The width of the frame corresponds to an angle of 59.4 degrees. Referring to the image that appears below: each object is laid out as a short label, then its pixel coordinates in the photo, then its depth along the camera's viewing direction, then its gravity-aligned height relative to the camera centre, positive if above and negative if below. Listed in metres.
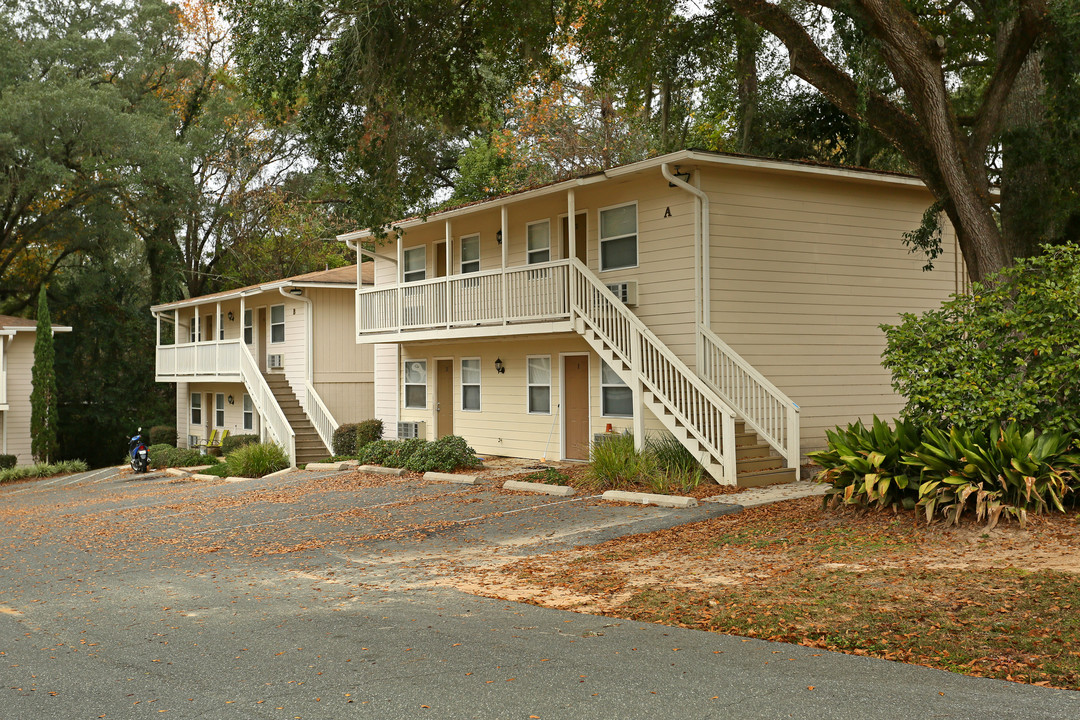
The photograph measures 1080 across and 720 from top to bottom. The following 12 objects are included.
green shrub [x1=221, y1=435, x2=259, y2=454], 27.98 -1.40
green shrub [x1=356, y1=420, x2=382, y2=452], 23.06 -0.95
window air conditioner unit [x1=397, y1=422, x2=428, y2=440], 22.80 -0.88
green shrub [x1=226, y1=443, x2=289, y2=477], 23.23 -1.62
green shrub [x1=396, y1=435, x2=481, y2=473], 18.08 -1.23
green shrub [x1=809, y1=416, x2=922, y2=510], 10.20 -0.89
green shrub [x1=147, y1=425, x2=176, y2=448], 34.50 -1.44
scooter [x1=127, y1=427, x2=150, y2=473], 26.42 -1.72
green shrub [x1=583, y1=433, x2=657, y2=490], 14.41 -1.18
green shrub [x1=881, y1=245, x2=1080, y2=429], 9.65 +0.37
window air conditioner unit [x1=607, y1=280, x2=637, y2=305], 17.20 +1.81
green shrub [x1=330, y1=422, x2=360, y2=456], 23.31 -1.15
